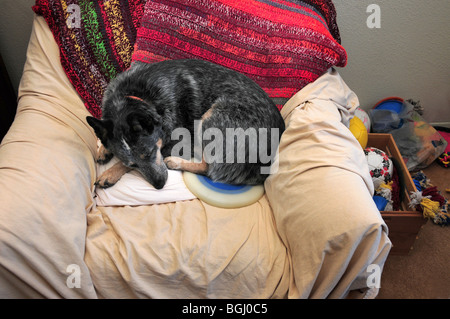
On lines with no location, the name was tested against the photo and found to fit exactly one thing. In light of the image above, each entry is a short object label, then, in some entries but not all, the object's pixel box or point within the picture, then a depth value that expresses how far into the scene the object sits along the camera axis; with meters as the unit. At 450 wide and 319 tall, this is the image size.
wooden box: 2.15
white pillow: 1.97
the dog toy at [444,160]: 2.99
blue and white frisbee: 1.98
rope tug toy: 2.19
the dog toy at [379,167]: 2.40
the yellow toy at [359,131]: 2.62
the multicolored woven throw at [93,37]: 2.21
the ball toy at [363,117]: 2.97
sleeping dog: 1.95
